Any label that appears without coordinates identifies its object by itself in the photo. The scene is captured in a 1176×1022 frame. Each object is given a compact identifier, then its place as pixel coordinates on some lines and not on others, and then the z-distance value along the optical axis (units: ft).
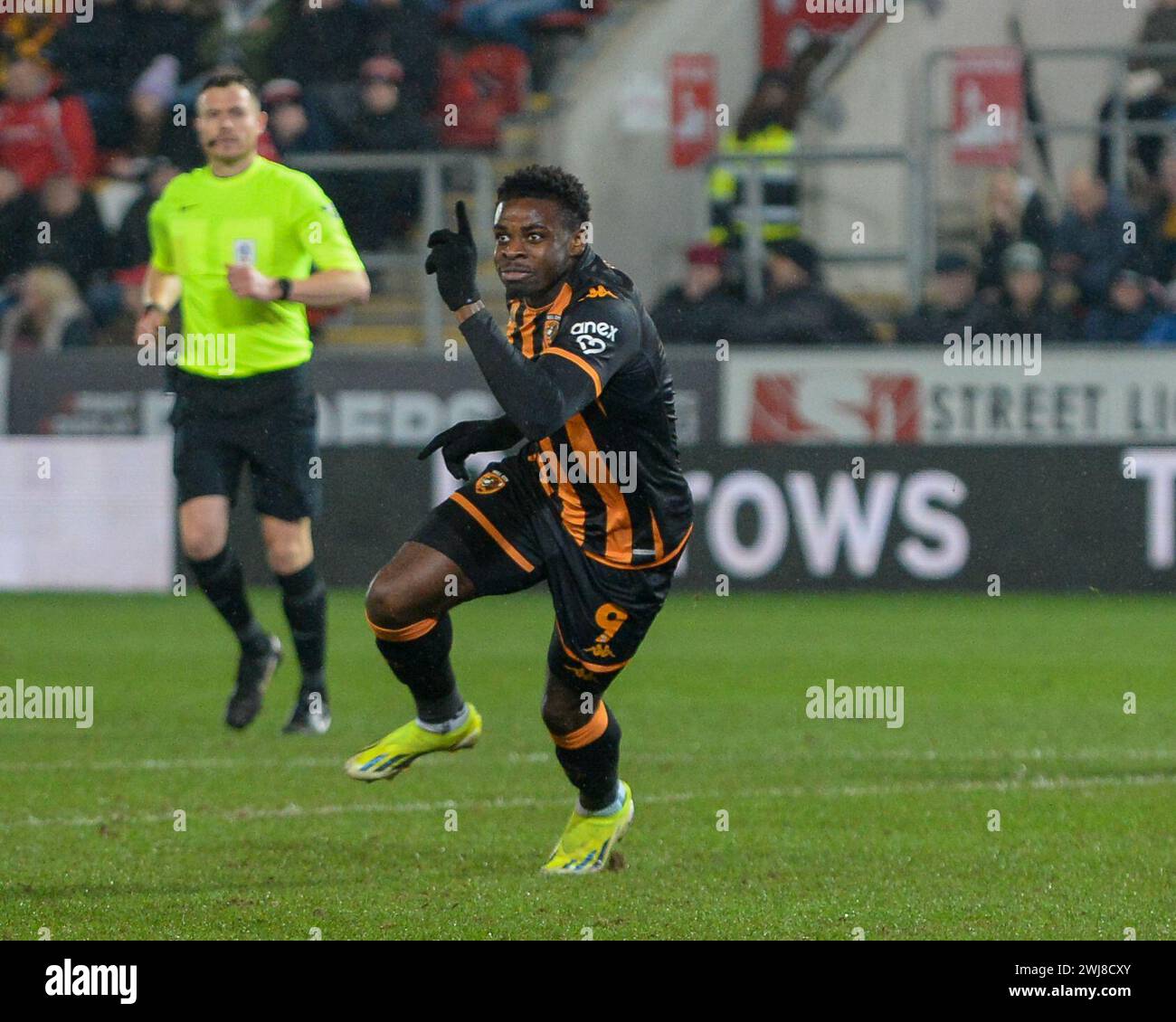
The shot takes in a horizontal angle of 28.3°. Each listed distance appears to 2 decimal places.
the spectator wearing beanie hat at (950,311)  48.70
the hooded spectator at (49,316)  51.47
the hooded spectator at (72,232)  52.29
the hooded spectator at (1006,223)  49.34
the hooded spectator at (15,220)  52.85
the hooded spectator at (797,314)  49.01
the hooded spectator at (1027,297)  48.39
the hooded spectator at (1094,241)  49.67
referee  28.43
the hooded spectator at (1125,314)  48.85
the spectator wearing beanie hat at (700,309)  49.24
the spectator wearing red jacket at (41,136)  54.03
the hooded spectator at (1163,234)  49.93
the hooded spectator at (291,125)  50.93
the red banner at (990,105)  50.44
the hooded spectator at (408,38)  53.01
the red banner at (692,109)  53.42
